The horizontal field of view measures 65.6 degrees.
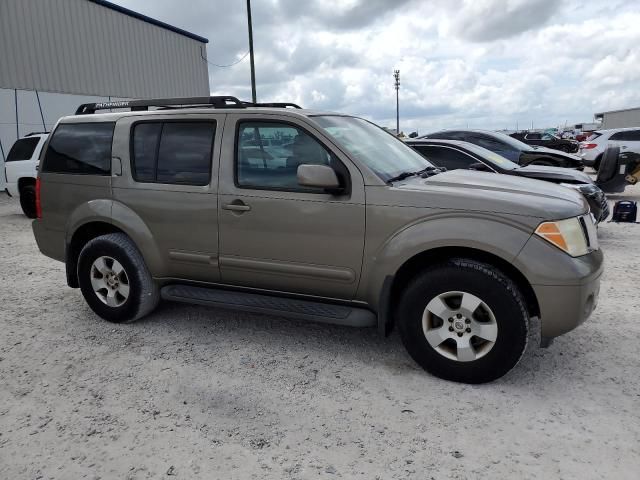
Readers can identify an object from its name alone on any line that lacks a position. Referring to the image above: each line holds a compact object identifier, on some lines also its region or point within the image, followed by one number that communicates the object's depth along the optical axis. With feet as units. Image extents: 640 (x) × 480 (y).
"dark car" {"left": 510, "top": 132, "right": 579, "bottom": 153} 68.28
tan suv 9.82
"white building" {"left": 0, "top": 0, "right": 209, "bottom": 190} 54.39
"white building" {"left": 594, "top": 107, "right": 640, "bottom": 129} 181.06
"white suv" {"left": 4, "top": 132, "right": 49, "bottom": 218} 34.81
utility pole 63.67
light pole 210.79
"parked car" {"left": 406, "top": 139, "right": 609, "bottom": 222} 21.50
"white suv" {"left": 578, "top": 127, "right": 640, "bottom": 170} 45.47
